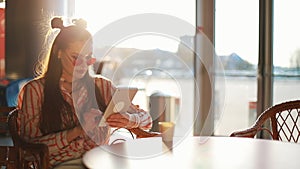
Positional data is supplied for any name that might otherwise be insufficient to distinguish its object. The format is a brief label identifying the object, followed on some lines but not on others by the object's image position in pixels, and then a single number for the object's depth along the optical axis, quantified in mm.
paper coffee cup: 1972
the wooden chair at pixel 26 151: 1841
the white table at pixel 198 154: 1640
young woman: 2047
